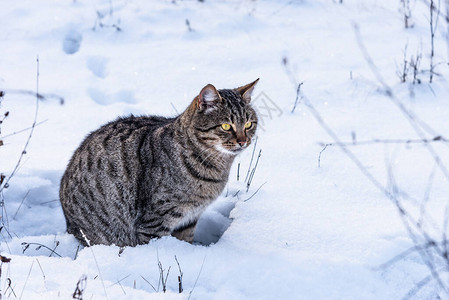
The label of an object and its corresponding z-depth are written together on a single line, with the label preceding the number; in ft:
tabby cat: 22.44
